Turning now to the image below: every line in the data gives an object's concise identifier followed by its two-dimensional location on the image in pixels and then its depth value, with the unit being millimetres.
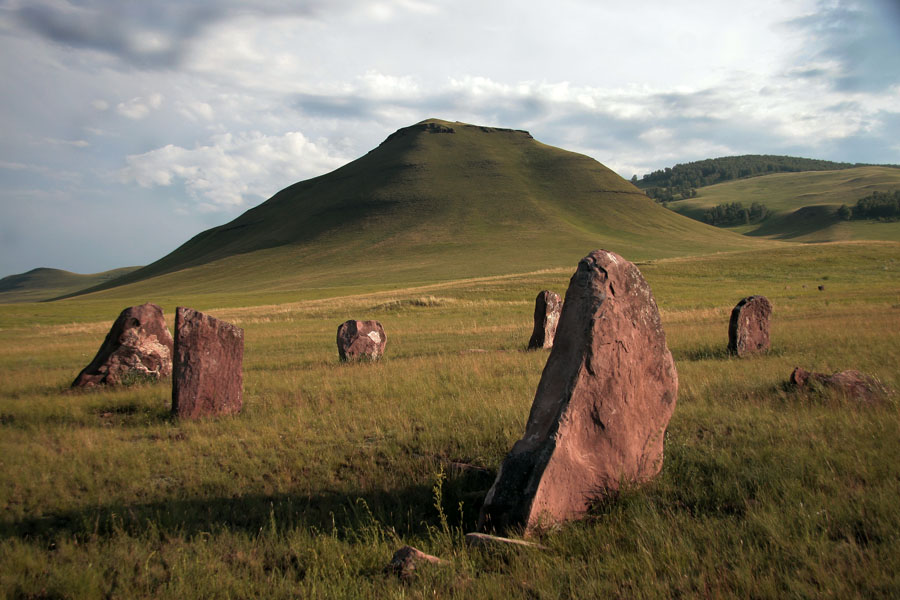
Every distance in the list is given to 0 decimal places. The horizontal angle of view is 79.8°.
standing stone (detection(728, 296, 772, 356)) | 14070
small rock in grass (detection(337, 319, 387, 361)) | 16734
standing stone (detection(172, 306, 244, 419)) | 10258
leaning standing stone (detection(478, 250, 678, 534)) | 5277
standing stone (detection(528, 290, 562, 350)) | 17672
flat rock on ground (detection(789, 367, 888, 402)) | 8148
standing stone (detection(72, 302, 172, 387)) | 13617
